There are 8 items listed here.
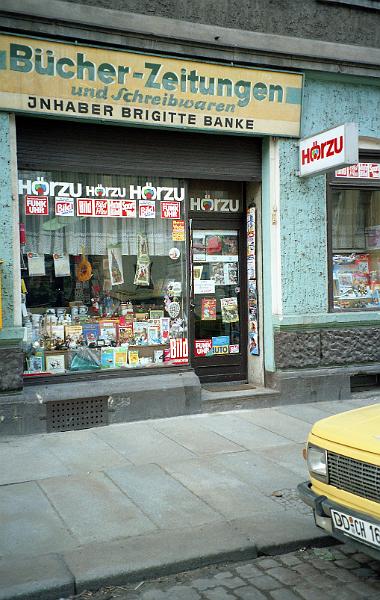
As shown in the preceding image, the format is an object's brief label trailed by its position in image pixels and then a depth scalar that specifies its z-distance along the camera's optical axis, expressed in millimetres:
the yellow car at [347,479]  3809
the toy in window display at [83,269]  8336
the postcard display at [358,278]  9742
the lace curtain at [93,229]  8023
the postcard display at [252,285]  9414
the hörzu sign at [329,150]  7871
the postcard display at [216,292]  9281
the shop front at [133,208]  7766
